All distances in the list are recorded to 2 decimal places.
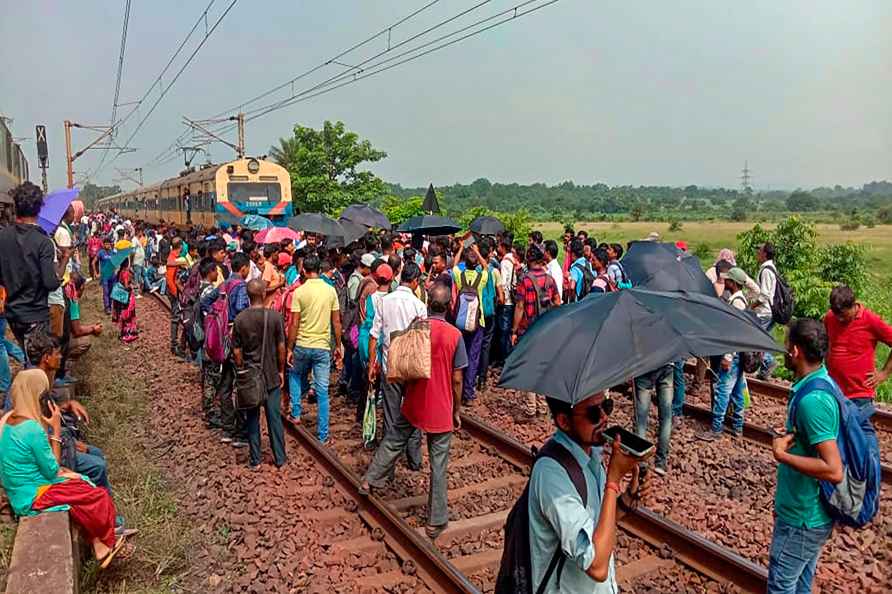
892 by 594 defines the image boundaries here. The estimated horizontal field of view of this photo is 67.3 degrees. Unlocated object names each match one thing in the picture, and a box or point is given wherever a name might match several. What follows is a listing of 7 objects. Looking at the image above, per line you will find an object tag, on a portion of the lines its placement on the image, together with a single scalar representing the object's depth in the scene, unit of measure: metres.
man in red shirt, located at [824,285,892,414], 5.49
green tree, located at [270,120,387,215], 26.34
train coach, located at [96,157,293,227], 19.75
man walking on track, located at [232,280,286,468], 6.12
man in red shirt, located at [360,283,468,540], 5.11
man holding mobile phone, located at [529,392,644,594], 2.23
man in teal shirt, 3.33
